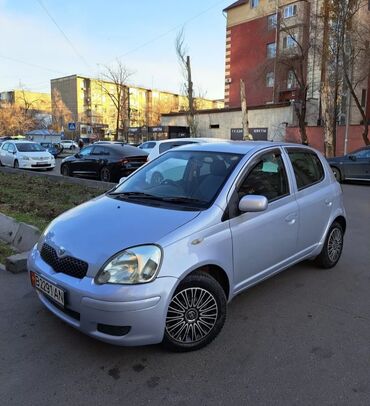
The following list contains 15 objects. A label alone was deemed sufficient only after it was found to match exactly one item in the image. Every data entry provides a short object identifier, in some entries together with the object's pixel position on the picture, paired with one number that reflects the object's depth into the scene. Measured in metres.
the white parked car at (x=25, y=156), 19.03
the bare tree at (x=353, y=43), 21.99
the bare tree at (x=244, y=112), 25.86
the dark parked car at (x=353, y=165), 14.65
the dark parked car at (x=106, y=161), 14.03
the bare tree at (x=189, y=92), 30.92
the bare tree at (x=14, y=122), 78.56
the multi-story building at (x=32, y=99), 95.94
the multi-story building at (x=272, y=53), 29.16
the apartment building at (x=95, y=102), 96.34
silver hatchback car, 2.89
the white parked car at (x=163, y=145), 12.38
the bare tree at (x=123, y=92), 47.48
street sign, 50.83
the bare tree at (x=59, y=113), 92.24
